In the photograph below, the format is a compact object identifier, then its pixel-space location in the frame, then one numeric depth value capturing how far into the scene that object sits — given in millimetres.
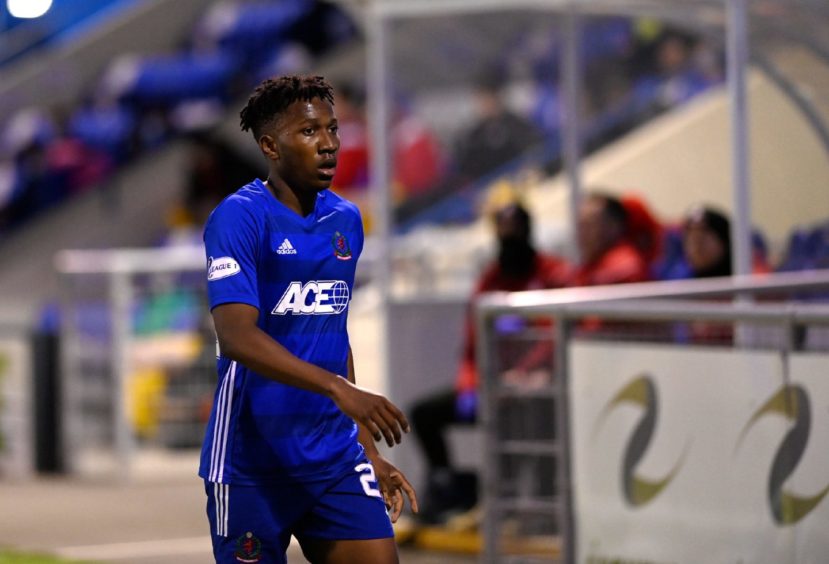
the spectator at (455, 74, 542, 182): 24844
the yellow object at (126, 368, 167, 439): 26625
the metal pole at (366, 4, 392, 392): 20500
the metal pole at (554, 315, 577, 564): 14086
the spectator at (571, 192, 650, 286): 18573
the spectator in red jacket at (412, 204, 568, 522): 19328
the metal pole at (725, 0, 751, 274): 17062
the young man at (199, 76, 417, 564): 8789
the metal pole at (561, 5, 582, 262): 21125
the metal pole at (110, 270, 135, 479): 26312
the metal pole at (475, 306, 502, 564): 15000
